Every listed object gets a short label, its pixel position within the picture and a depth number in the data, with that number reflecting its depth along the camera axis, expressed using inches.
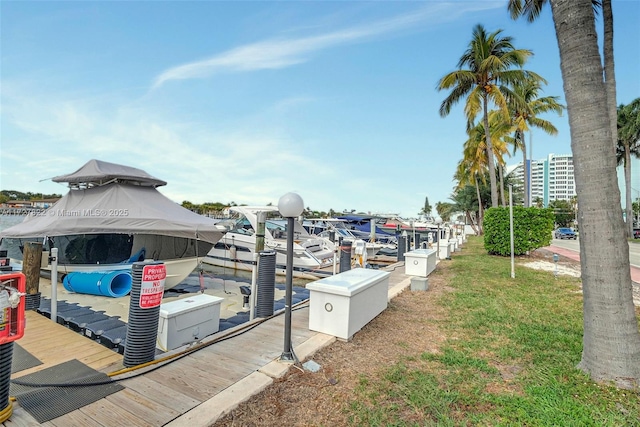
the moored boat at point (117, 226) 300.0
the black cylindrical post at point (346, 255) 348.8
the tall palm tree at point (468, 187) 1360.5
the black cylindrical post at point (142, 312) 140.4
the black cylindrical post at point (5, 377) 94.9
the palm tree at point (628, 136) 1325.0
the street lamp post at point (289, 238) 141.9
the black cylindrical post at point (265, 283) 213.8
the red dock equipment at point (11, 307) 94.7
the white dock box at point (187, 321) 164.2
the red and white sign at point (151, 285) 140.0
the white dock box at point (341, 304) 175.2
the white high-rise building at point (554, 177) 5575.8
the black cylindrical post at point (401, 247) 571.8
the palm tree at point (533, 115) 898.9
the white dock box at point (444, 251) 565.3
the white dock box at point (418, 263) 365.7
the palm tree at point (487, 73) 669.3
